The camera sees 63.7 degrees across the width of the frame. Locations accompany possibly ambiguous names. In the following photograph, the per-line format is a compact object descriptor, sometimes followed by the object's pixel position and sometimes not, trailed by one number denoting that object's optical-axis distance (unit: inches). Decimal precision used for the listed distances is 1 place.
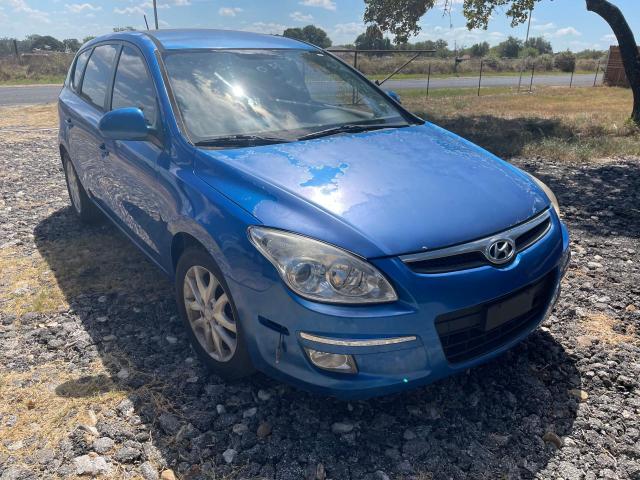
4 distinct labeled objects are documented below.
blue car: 82.6
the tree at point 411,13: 498.0
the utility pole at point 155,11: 690.6
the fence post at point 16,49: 1176.2
